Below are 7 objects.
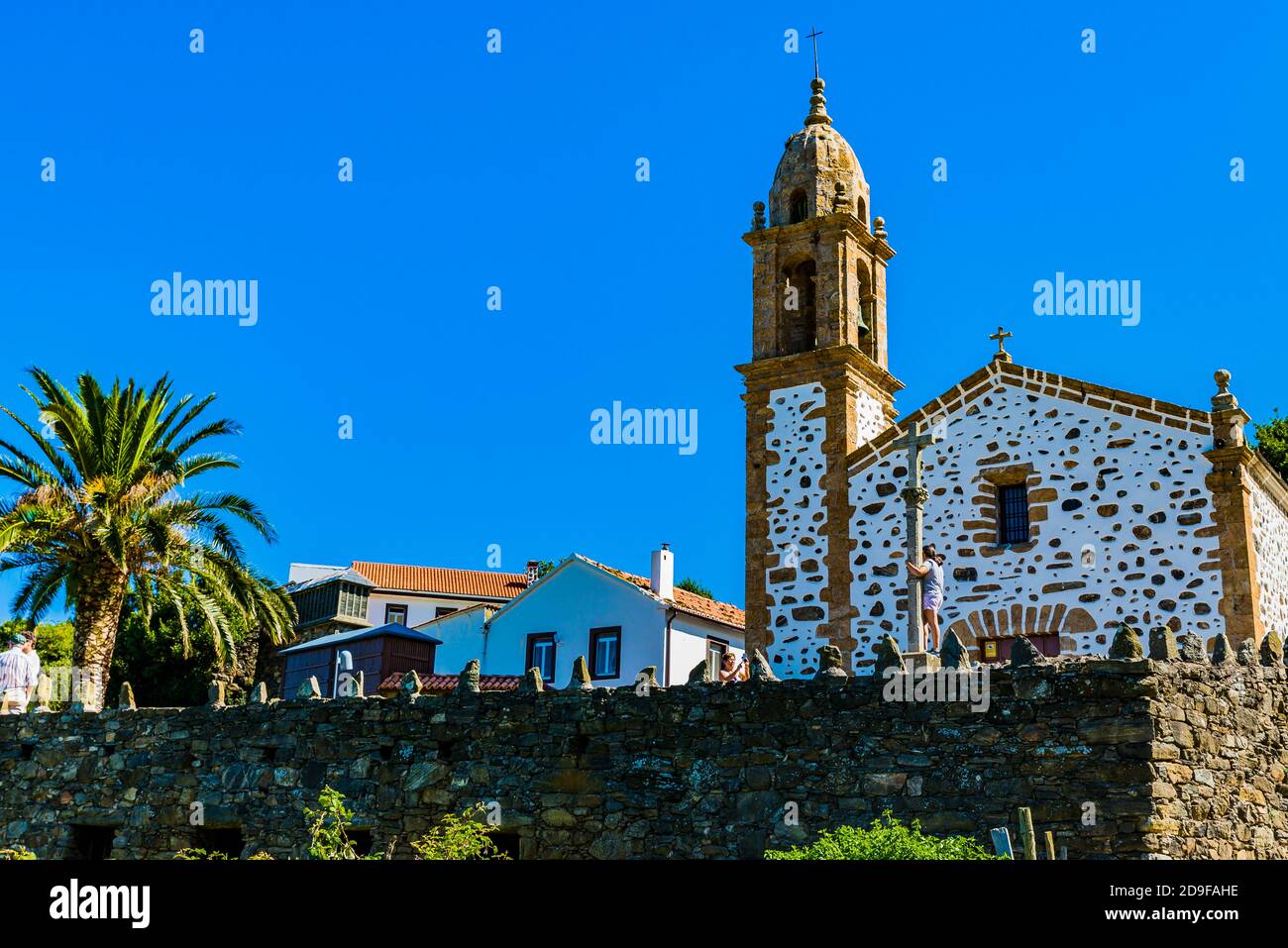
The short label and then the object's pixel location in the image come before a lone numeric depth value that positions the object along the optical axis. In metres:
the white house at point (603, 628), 28.81
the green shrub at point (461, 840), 13.80
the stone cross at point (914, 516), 15.98
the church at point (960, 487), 19.17
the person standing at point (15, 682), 19.84
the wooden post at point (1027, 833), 10.95
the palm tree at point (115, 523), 20.84
